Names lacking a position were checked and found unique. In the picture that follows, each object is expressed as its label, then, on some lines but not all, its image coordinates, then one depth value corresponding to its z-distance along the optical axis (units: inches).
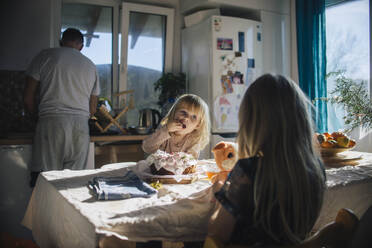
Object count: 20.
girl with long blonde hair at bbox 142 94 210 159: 65.8
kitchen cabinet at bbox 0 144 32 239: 87.7
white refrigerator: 121.3
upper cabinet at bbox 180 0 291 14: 125.0
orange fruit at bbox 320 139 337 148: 62.6
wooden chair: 29.6
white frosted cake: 47.4
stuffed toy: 46.9
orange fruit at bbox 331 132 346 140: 63.6
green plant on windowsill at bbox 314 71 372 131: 71.9
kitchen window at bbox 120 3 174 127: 131.6
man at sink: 85.5
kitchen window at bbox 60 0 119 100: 124.6
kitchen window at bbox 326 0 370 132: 110.3
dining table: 30.6
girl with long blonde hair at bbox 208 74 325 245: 30.5
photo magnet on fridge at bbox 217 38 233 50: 121.4
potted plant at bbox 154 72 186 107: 130.0
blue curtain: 118.6
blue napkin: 38.1
